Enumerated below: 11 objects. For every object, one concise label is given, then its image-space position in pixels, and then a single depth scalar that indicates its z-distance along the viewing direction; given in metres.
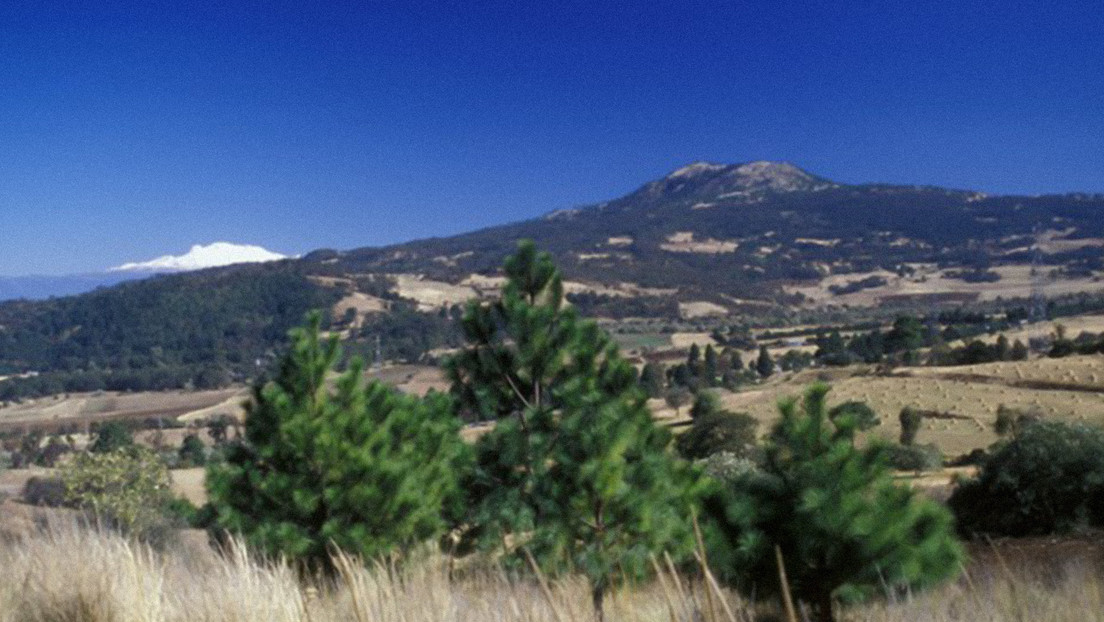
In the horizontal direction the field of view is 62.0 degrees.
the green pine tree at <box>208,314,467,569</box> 12.51
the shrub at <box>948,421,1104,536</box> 15.88
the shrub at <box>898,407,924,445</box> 39.43
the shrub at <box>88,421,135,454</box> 49.83
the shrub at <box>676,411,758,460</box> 36.38
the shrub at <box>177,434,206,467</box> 51.94
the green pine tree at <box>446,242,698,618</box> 10.46
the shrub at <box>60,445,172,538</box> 24.19
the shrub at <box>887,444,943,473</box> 31.88
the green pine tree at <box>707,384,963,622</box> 5.29
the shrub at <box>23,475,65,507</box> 28.07
